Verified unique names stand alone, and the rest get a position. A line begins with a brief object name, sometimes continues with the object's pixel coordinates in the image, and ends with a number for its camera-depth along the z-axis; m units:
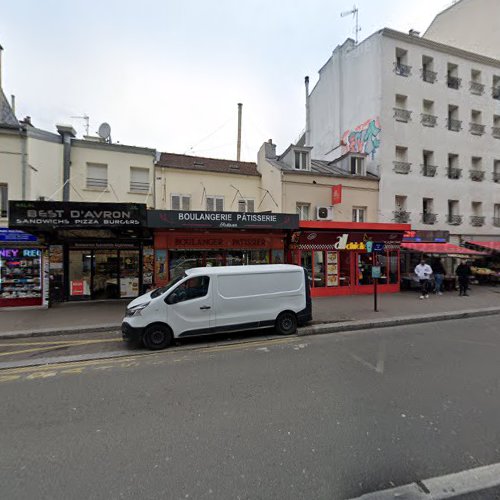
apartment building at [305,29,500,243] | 15.49
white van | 5.90
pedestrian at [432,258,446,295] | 12.39
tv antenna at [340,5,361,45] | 18.36
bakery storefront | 9.83
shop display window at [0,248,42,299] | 10.38
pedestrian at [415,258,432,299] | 11.48
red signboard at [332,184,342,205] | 13.86
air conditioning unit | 14.10
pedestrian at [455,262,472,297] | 11.72
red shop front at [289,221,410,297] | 12.25
